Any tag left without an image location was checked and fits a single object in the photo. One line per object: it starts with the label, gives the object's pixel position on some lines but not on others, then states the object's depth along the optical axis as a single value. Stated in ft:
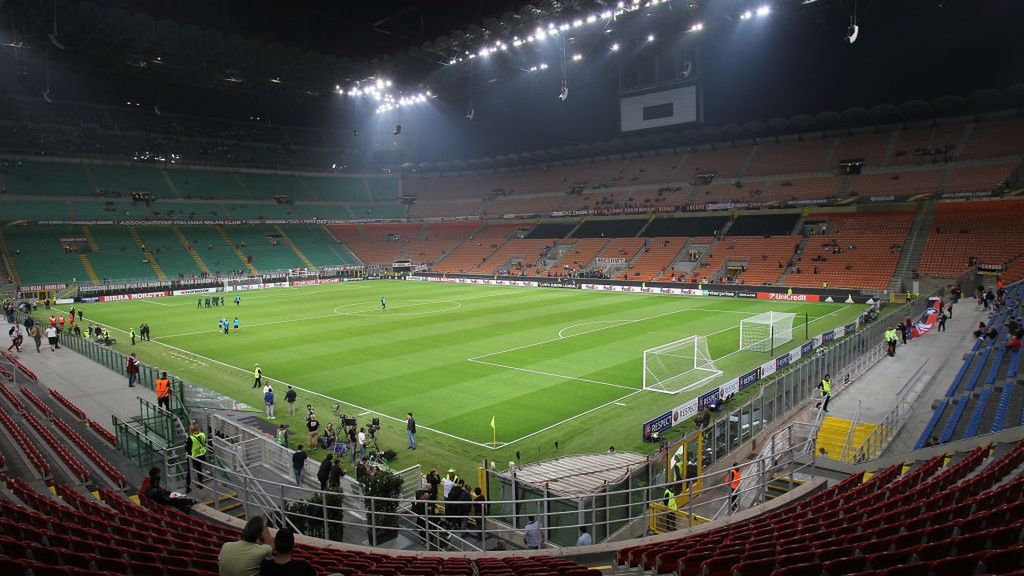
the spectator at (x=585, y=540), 34.09
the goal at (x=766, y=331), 96.99
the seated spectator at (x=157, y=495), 31.60
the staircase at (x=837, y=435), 52.49
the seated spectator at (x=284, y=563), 13.88
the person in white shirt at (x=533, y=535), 35.88
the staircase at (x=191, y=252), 228.72
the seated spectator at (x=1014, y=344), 61.62
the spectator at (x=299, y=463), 46.14
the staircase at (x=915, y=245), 159.56
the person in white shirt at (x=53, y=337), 99.52
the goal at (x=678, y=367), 77.71
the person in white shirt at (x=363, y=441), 55.83
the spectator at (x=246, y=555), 15.41
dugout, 38.93
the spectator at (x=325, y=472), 43.16
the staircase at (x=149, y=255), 216.10
